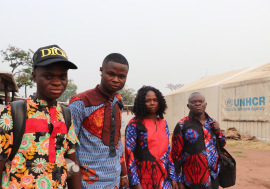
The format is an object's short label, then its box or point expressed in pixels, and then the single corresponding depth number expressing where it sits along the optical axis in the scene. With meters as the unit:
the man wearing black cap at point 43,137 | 1.20
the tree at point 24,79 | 17.22
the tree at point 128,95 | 34.96
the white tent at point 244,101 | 10.42
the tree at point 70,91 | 54.21
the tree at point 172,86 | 42.11
